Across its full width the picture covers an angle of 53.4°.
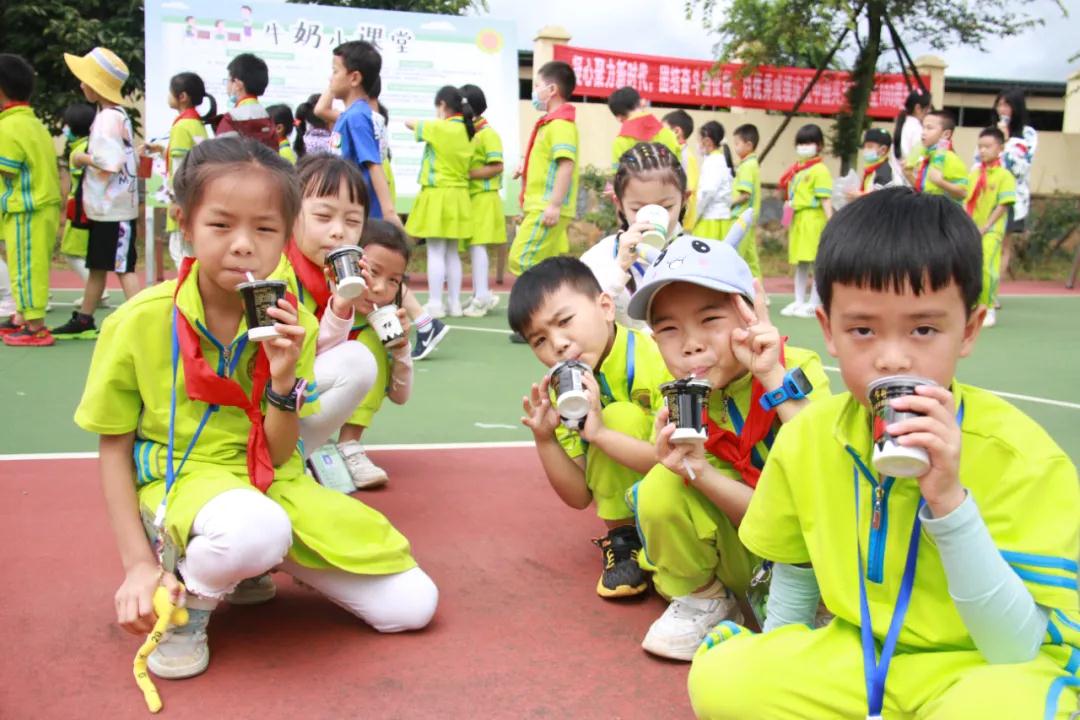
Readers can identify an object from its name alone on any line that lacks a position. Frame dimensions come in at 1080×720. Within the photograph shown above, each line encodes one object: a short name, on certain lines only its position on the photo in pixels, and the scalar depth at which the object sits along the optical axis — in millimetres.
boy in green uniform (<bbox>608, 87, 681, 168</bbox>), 8172
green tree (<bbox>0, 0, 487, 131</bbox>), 13469
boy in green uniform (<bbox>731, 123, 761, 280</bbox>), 10578
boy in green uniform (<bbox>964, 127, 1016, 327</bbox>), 10070
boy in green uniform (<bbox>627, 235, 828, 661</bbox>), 2598
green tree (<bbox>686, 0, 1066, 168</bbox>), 16906
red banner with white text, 17188
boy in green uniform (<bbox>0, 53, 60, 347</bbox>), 7070
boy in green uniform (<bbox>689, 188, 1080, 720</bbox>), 1745
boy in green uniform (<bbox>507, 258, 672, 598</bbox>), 3123
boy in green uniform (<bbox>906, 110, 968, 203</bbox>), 9898
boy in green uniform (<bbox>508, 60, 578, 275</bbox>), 8000
